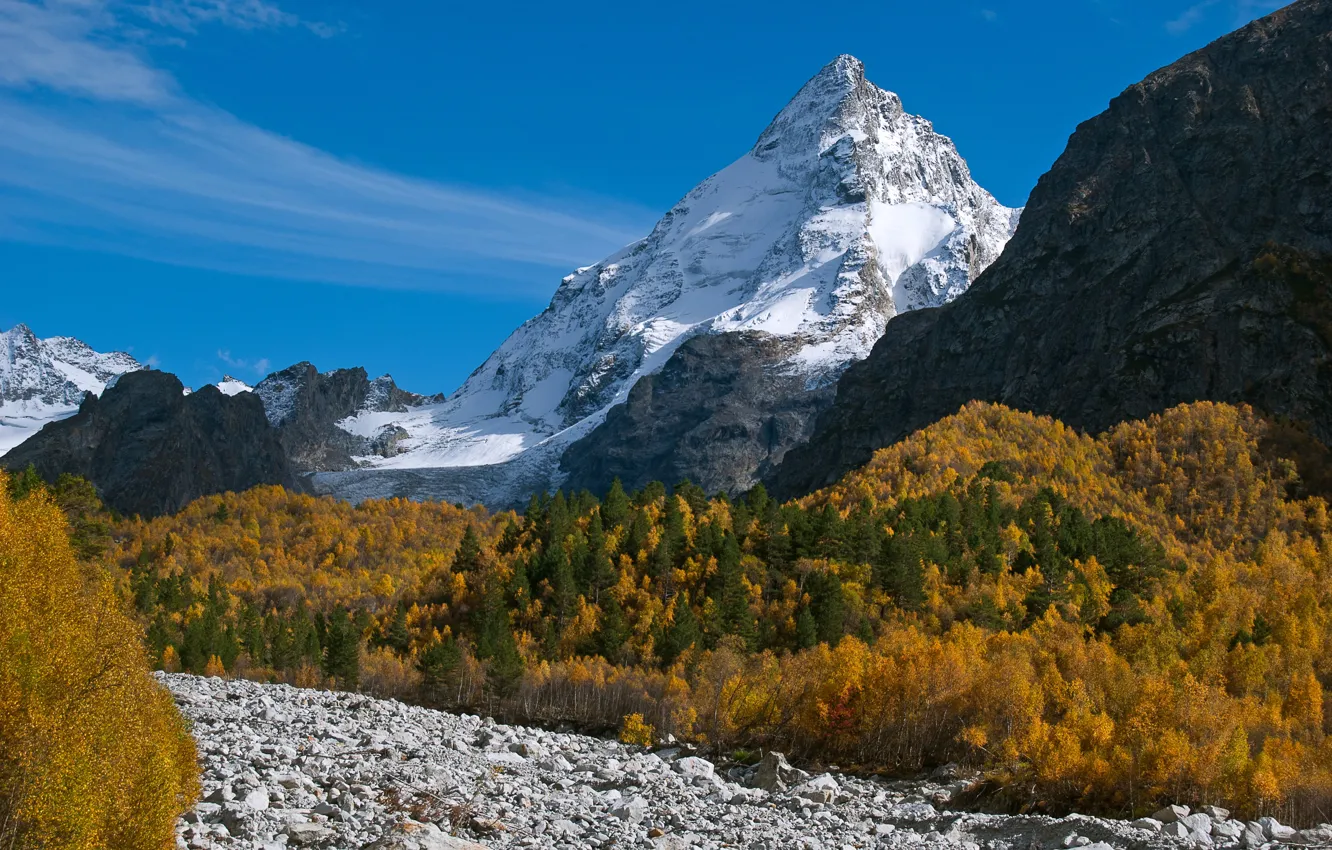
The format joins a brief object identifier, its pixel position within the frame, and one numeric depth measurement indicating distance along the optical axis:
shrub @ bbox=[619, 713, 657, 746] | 103.66
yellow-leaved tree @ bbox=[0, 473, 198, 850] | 38.84
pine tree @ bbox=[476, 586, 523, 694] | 120.75
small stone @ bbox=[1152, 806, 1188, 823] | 66.16
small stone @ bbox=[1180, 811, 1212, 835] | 62.08
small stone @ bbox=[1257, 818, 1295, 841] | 62.35
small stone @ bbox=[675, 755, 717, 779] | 74.36
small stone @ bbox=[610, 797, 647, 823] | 55.19
